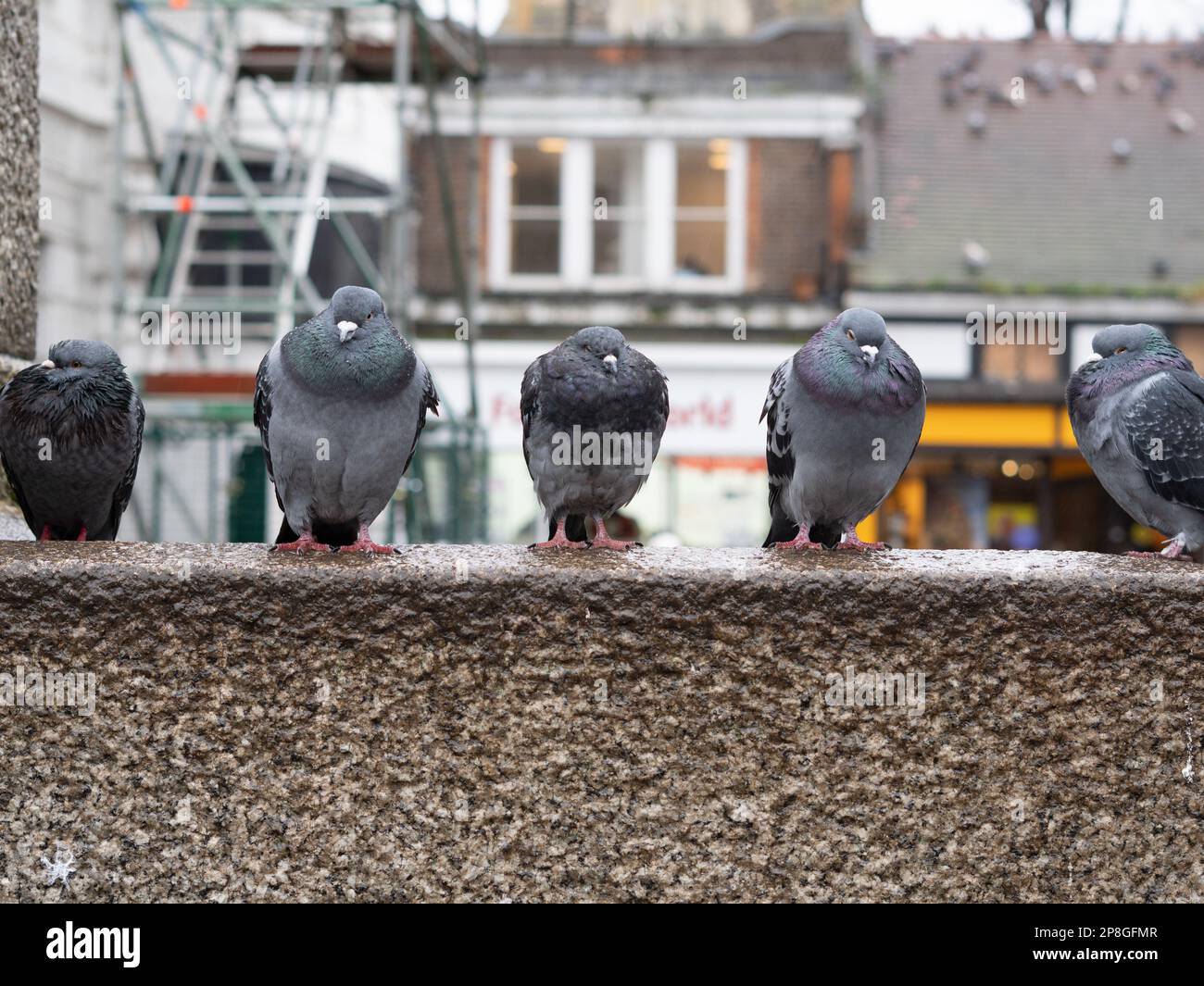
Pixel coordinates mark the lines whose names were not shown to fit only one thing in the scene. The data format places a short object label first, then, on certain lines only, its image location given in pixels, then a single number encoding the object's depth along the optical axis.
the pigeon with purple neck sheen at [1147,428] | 3.53
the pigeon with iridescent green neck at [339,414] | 3.35
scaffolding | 9.76
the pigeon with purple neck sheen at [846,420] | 3.49
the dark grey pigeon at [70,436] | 3.70
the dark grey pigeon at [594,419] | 3.74
